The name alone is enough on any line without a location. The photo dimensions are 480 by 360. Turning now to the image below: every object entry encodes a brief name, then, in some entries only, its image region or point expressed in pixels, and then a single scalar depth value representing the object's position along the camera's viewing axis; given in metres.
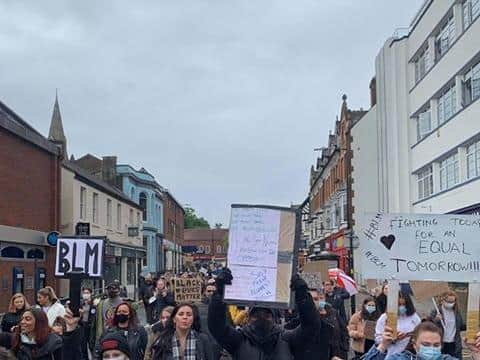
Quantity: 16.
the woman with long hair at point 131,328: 7.42
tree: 156.38
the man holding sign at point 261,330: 5.17
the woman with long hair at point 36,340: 6.37
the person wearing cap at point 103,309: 10.91
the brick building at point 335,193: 50.72
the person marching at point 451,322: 10.25
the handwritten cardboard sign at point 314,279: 12.96
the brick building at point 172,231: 67.19
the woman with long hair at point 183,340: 5.89
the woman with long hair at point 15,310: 9.02
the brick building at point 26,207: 23.34
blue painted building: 52.06
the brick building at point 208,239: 152.12
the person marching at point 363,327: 9.65
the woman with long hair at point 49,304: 9.83
